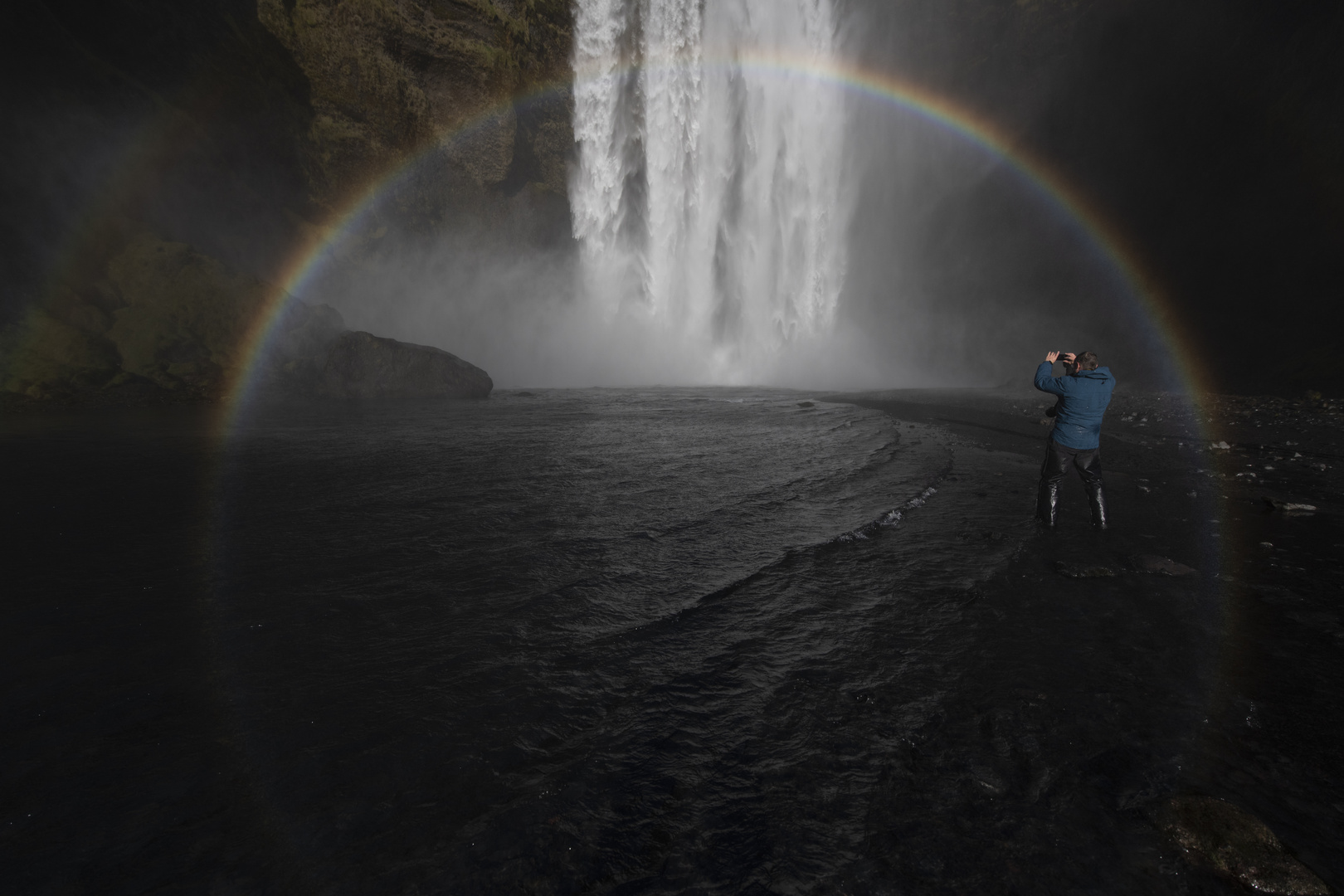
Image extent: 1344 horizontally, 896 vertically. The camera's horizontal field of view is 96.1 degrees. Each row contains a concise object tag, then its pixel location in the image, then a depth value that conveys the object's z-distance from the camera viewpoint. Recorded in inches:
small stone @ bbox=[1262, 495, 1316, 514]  260.7
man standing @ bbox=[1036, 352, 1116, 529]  241.4
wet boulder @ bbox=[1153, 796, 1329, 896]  78.3
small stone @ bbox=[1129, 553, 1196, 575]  192.1
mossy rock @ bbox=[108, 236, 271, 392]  793.6
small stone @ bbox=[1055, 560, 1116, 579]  189.6
